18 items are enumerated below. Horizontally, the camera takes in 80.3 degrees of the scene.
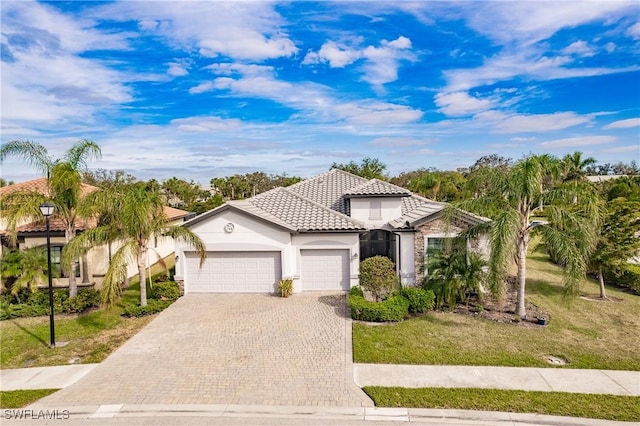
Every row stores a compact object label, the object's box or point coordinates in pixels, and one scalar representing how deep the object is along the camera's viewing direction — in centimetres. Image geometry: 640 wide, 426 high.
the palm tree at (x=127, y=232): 1335
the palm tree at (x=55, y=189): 1473
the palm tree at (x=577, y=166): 4391
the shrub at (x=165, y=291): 1689
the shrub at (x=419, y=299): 1452
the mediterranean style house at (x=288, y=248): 1714
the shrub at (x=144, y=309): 1490
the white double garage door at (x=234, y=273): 1800
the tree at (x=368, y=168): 5547
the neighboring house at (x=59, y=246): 1794
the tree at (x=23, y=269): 1534
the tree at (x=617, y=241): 1619
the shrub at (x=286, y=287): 1708
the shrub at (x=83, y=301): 1550
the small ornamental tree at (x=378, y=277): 1477
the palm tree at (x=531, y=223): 1215
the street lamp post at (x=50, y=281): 1230
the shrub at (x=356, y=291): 1564
